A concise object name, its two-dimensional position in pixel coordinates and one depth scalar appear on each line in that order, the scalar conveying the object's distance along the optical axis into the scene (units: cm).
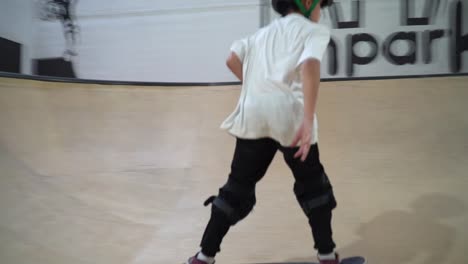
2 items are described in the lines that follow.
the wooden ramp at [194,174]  735
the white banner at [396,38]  1070
